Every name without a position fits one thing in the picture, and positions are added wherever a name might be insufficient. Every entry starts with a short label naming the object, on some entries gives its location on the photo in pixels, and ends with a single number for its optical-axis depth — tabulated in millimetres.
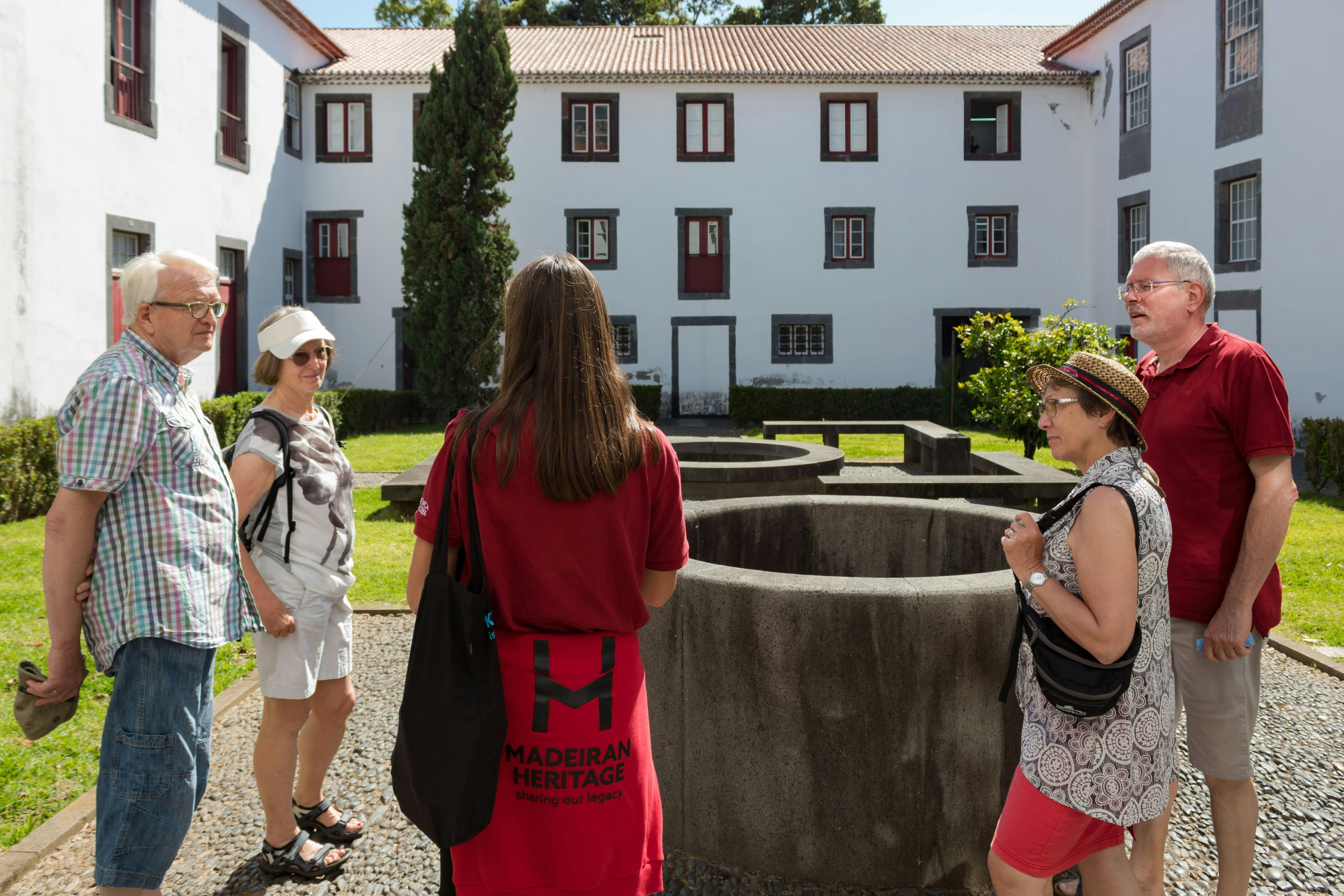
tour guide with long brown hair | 2010
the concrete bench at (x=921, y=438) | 11125
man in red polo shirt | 2812
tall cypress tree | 22422
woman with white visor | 3188
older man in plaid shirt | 2416
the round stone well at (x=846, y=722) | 3166
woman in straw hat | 2285
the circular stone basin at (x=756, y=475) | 7898
